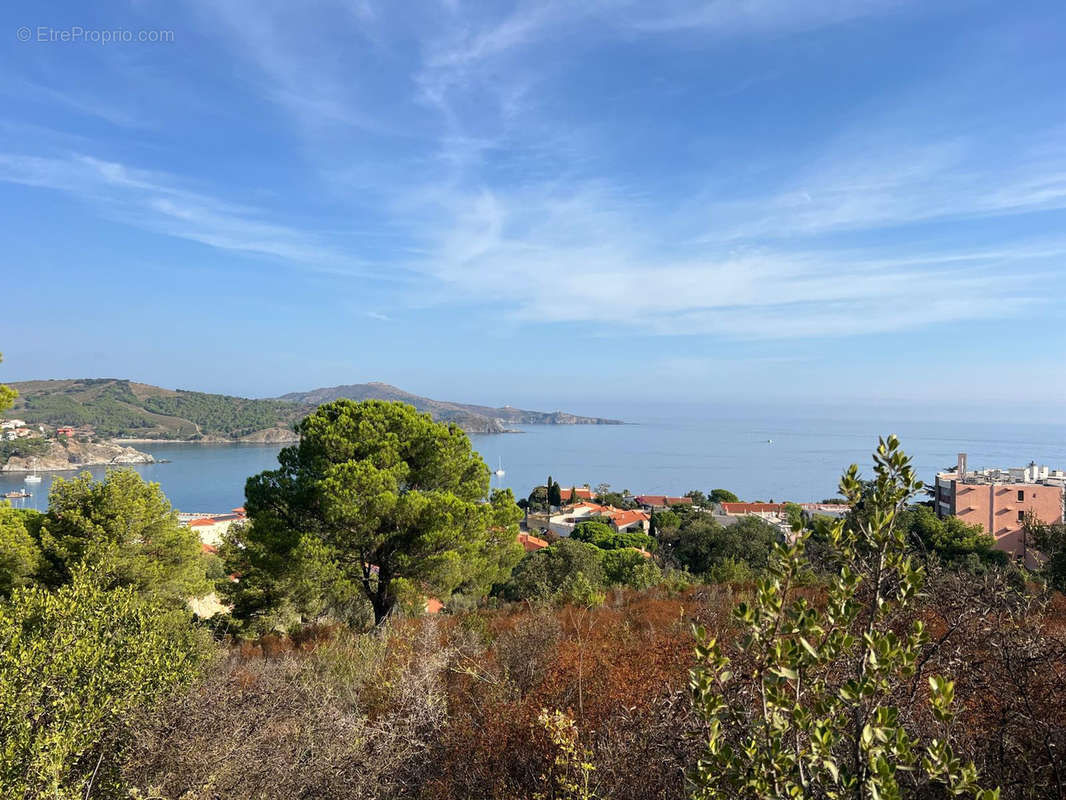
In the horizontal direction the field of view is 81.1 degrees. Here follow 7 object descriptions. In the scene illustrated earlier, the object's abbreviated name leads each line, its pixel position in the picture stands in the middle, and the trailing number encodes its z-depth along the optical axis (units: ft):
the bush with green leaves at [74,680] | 11.10
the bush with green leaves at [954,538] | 97.01
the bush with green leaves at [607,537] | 130.82
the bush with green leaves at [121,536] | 36.81
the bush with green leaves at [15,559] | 36.04
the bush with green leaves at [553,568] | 68.03
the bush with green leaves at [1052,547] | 38.21
